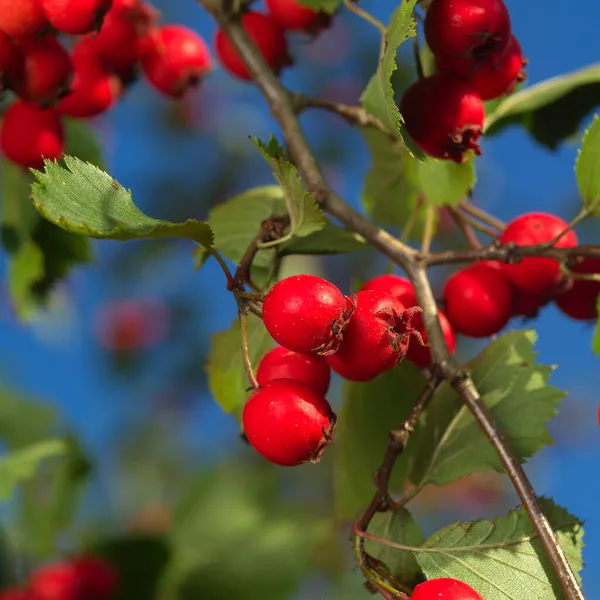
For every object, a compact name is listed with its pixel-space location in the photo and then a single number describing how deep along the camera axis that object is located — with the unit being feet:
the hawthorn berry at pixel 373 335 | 1.40
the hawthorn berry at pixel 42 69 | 1.51
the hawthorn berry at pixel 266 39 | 1.65
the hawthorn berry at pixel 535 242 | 1.52
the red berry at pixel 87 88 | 1.57
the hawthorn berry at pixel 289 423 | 1.38
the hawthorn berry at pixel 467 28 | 1.44
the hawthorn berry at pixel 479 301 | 1.52
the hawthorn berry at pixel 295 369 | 1.42
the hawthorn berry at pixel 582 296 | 1.54
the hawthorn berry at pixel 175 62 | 1.67
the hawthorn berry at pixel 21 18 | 1.48
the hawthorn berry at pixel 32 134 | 1.56
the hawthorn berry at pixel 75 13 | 1.48
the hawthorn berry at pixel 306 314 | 1.38
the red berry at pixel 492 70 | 1.46
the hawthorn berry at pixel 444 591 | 1.36
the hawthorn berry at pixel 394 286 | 1.50
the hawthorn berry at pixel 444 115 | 1.45
